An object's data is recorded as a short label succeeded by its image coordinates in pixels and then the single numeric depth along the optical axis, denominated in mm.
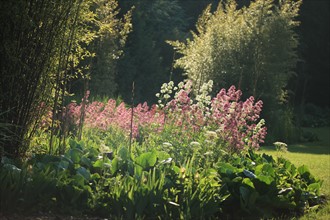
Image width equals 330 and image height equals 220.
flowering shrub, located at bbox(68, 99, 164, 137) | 8141
